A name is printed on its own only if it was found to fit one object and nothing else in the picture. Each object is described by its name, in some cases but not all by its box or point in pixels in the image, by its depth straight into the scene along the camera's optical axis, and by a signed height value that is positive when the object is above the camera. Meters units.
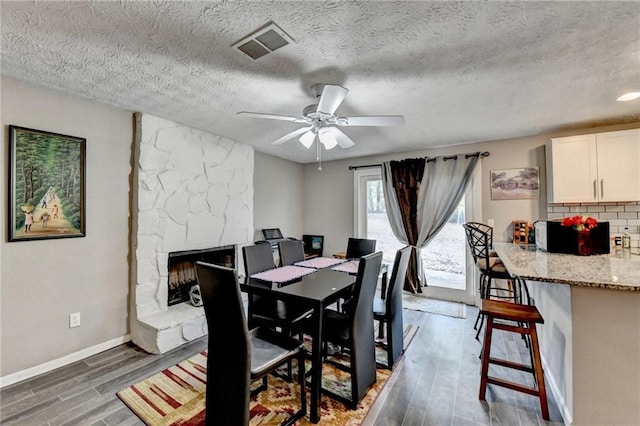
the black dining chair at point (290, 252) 3.09 -0.42
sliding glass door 4.09 -0.42
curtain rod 3.87 +0.85
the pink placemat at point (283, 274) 2.30 -0.52
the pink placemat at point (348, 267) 2.69 -0.53
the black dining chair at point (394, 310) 2.36 -0.84
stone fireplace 2.84 +0.05
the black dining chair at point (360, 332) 1.90 -0.85
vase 2.29 -0.24
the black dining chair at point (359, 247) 3.56 -0.42
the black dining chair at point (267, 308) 2.31 -0.85
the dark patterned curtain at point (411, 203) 4.29 +0.19
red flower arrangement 2.30 -0.08
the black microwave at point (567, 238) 2.33 -0.22
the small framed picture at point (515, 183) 3.62 +0.42
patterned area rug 1.81 -1.33
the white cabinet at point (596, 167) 2.92 +0.52
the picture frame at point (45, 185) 2.17 +0.28
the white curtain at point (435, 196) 4.00 +0.28
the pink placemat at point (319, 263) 2.86 -0.52
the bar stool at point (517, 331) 1.83 -0.88
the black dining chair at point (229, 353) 1.47 -0.82
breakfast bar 1.47 -0.71
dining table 1.79 -0.54
